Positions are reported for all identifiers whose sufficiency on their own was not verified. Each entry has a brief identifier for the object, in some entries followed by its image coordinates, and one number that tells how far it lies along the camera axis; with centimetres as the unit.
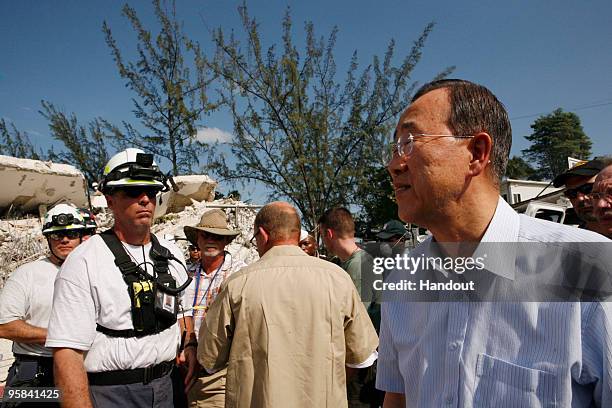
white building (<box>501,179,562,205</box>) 1509
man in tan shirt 254
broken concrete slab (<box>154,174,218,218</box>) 1167
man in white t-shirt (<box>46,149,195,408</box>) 217
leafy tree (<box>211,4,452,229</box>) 1258
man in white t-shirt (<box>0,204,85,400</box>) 326
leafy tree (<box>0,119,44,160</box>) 1848
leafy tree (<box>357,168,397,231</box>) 1325
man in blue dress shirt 108
